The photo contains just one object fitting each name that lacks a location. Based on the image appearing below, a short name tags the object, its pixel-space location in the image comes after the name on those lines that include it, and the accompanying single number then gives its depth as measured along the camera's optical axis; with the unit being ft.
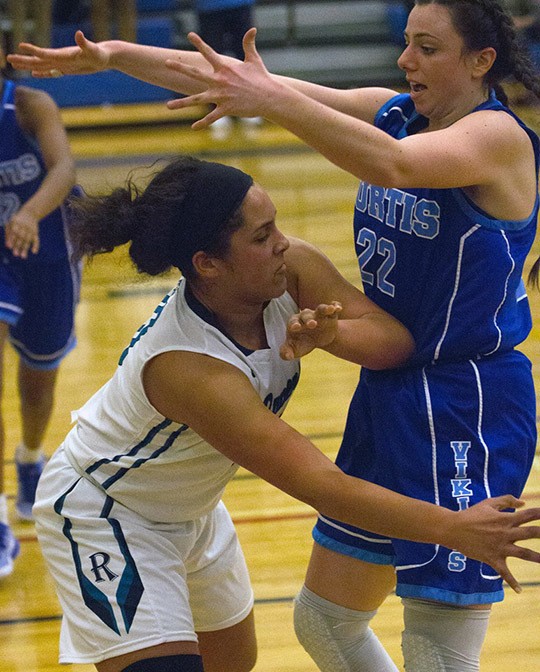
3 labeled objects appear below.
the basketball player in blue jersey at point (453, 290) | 14.85
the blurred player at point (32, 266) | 25.68
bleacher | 73.20
